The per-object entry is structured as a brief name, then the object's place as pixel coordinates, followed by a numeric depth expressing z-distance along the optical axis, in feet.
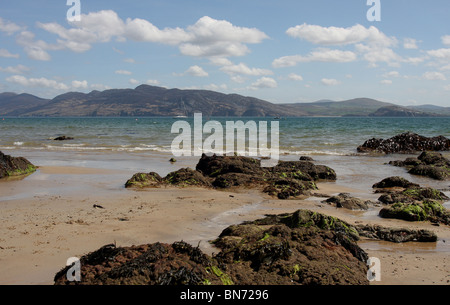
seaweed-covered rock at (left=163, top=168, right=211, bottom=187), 39.52
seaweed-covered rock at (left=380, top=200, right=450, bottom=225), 27.30
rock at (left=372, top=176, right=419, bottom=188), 40.86
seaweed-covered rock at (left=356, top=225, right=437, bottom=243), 22.25
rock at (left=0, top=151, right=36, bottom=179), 43.42
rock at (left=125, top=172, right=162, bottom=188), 38.52
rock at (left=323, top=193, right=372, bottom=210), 30.94
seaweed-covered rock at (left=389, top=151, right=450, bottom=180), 49.78
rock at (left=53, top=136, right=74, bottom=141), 122.70
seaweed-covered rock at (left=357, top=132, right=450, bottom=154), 89.04
